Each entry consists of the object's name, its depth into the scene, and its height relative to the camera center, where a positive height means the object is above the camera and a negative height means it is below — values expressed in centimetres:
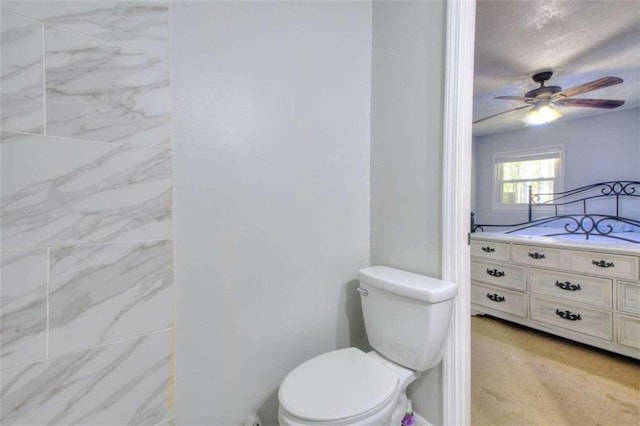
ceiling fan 233 +91
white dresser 199 -66
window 393 +47
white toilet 91 -63
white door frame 112 +5
